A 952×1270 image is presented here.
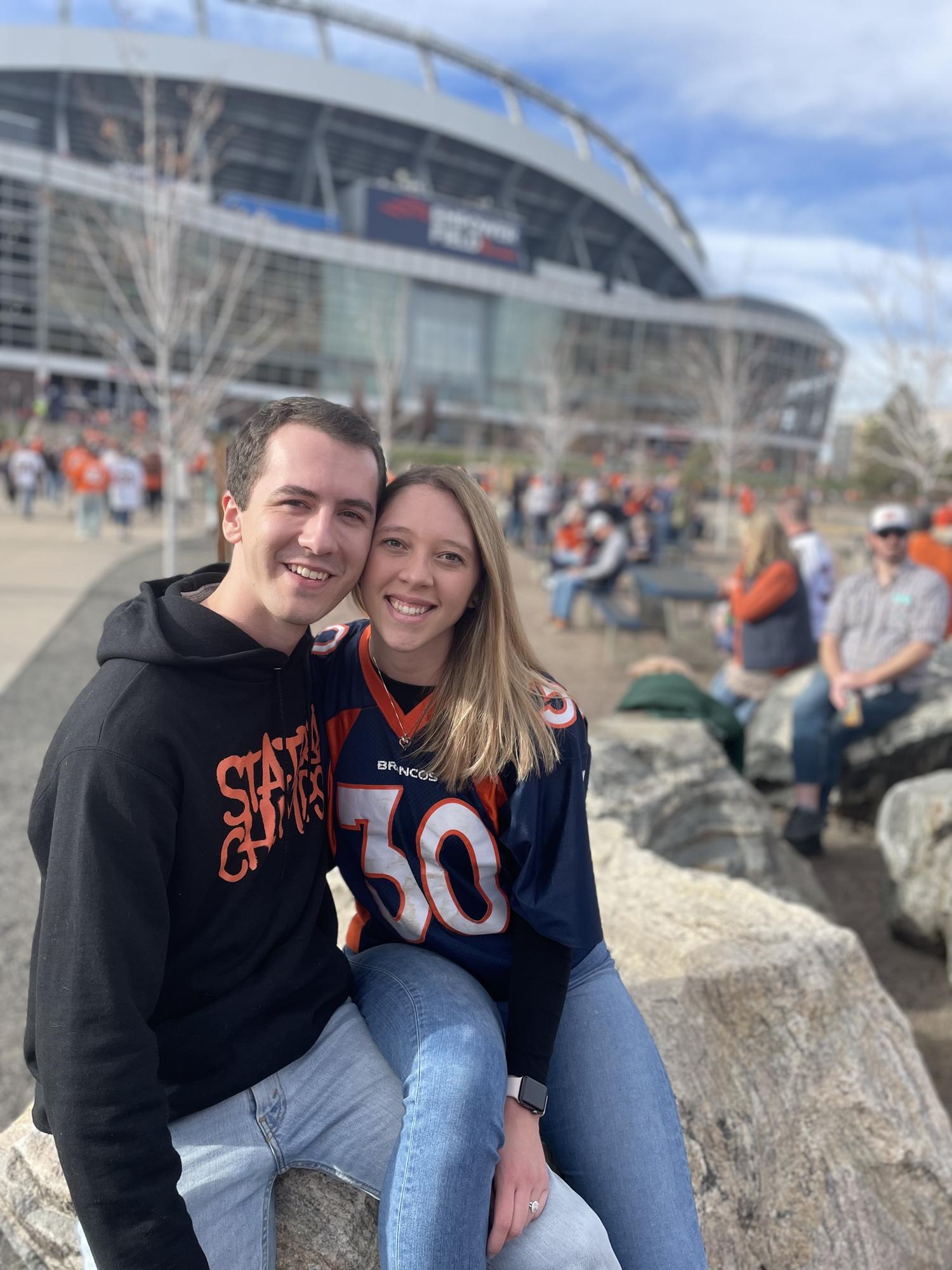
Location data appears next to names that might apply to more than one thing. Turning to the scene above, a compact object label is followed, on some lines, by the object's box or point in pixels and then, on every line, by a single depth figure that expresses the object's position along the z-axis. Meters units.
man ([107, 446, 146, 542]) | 15.35
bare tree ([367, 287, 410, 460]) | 42.81
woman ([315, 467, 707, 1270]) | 1.74
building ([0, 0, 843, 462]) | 48.34
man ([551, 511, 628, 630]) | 10.38
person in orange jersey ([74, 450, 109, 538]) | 14.81
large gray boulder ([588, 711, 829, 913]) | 3.85
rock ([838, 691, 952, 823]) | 5.16
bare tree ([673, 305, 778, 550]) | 24.20
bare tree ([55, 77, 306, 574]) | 9.47
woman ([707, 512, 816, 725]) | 5.77
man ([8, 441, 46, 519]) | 17.22
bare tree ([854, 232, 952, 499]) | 15.03
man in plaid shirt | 5.06
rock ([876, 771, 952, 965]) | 4.14
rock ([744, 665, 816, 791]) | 5.46
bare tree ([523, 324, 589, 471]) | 33.16
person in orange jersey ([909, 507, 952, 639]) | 6.62
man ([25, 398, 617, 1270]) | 1.36
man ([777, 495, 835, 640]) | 7.44
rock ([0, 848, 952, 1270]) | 1.77
